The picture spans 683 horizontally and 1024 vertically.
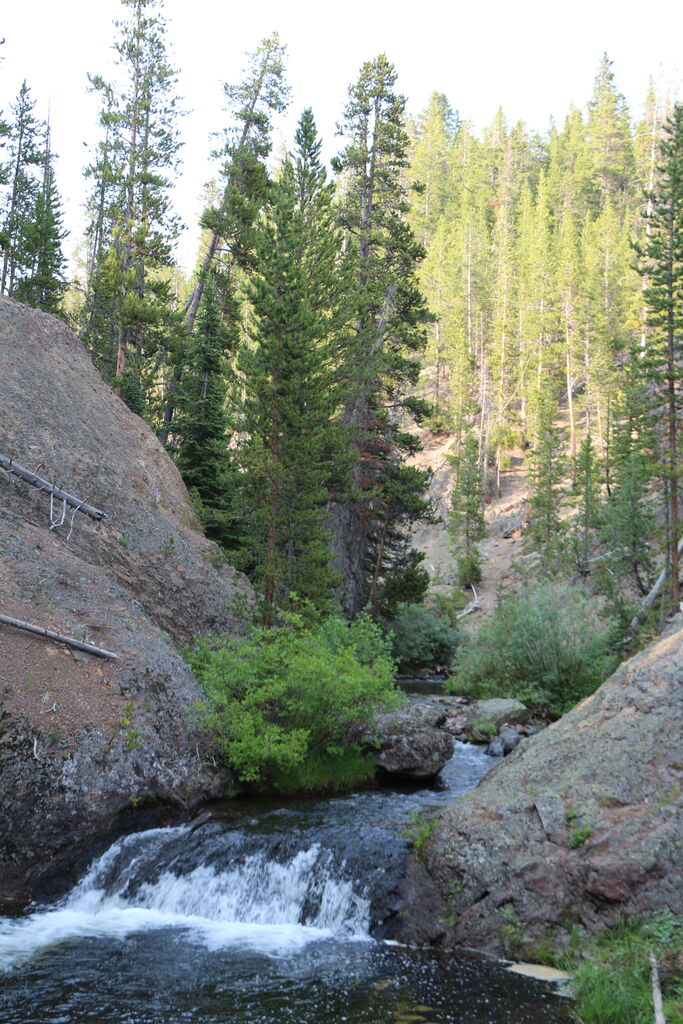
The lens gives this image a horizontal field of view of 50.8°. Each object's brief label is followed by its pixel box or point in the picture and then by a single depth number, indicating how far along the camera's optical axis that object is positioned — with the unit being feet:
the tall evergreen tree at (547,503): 139.33
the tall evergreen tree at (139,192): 94.94
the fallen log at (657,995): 18.72
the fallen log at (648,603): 80.02
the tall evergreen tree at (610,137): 256.11
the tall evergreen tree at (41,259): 120.98
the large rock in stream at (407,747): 49.52
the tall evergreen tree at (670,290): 88.22
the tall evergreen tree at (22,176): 134.31
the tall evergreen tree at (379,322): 95.71
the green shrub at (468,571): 152.35
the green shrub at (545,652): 75.66
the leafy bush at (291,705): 43.21
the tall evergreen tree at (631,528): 94.55
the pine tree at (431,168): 250.16
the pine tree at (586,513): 133.18
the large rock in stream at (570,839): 26.32
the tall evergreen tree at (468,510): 160.56
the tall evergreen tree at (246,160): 97.14
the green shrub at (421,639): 109.81
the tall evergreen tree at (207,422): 79.25
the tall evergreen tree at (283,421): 63.00
